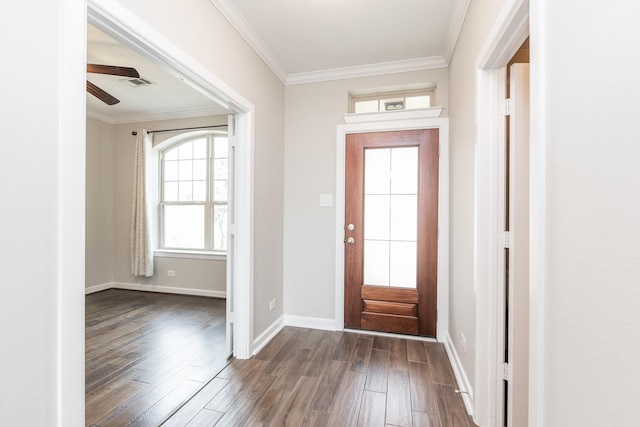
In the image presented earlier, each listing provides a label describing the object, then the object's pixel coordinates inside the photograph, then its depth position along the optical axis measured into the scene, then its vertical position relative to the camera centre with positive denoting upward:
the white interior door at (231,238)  2.46 -0.23
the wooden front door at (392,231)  2.82 -0.19
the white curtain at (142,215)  4.39 -0.06
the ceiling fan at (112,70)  2.23 +1.15
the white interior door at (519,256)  1.50 -0.23
